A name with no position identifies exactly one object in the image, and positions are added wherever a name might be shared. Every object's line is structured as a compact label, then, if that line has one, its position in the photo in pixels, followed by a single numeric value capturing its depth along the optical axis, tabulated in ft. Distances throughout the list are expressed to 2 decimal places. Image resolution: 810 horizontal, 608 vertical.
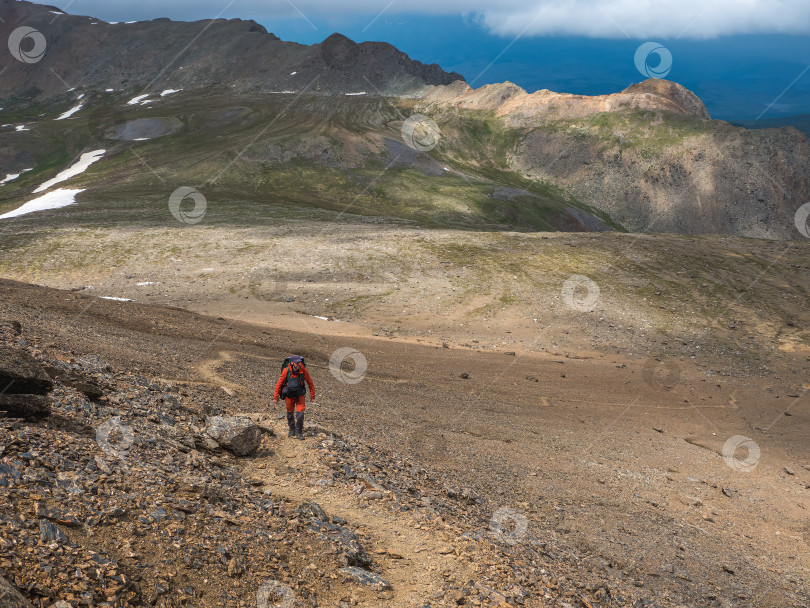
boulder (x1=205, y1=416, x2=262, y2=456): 44.16
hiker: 48.42
